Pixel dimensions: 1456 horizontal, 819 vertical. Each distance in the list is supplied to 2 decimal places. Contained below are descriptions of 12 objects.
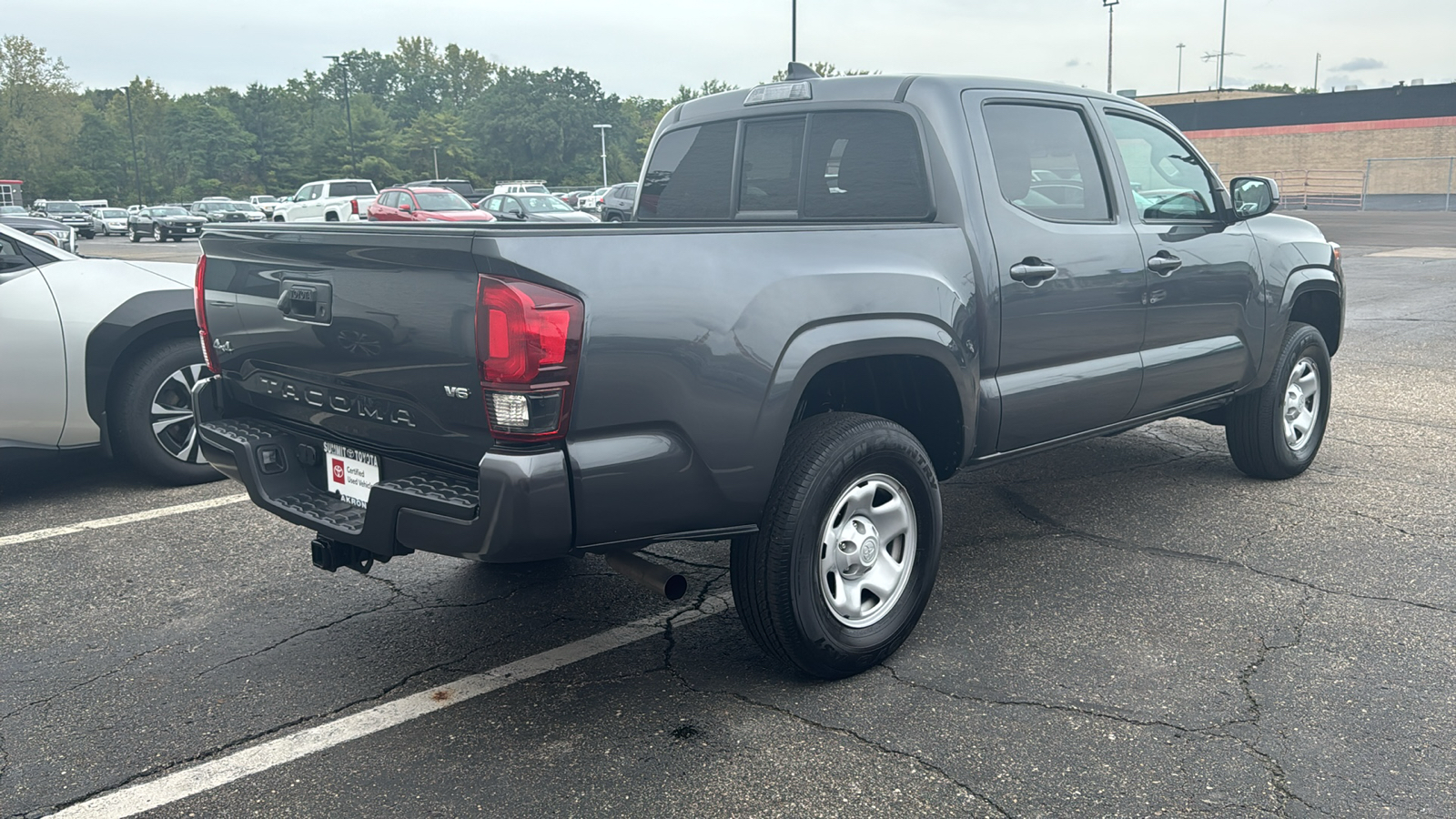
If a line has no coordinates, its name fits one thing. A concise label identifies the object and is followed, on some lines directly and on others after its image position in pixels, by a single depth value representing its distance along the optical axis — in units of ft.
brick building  152.46
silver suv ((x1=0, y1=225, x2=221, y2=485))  17.49
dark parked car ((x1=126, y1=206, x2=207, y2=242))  136.46
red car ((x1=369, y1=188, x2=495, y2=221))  95.61
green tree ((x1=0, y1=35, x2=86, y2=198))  305.53
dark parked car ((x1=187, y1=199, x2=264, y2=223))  136.67
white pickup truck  122.72
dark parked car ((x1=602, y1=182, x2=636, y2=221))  92.60
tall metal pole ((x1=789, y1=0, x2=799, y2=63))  127.44
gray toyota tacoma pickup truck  9.37
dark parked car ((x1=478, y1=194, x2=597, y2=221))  96.73
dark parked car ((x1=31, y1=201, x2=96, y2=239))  167.53
